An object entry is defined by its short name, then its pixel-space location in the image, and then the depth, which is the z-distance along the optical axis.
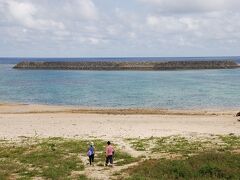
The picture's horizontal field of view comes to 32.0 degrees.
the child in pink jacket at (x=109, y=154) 24.40
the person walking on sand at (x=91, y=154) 24.98
